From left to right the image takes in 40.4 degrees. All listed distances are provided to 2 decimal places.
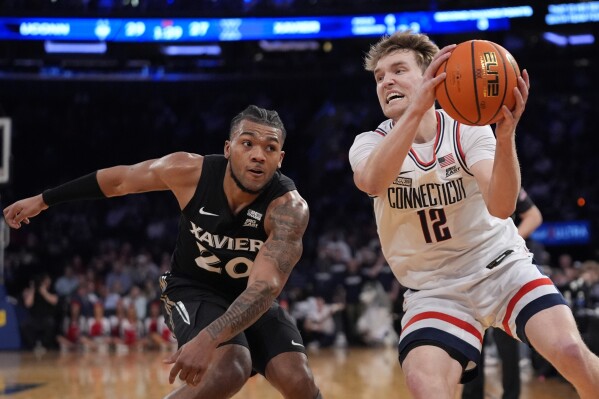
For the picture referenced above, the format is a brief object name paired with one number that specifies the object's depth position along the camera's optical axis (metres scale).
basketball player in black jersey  4.50
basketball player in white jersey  3.71
